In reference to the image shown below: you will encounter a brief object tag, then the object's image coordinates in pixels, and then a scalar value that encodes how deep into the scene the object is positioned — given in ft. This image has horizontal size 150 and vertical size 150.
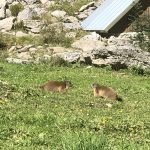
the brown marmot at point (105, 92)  53.93
